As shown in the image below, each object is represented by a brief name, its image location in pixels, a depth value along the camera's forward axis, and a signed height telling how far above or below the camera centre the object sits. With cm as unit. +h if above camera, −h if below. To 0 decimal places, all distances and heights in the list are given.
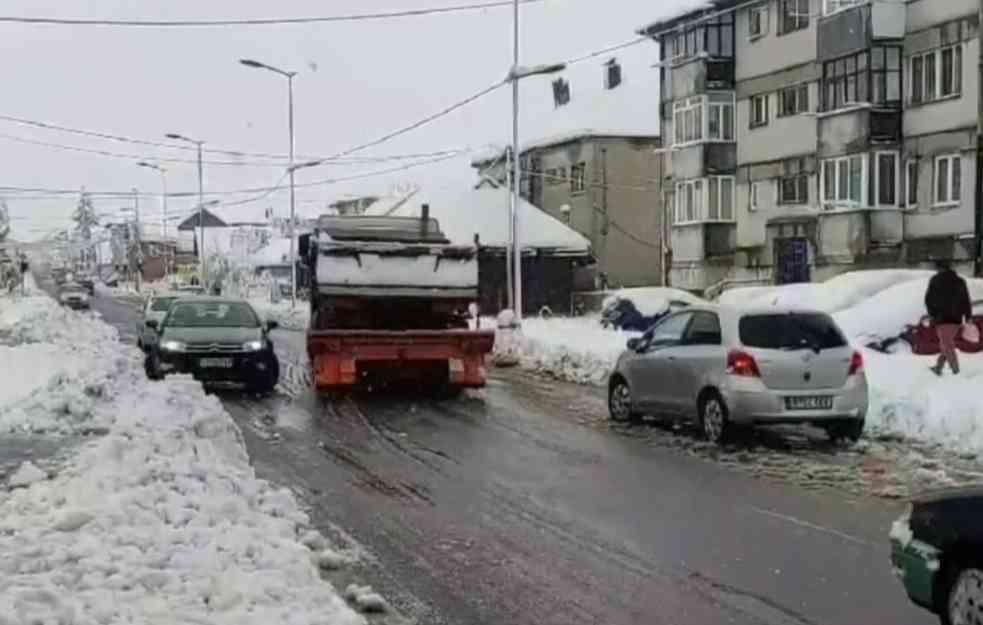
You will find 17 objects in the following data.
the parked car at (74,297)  7700 -101
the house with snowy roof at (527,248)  5472 +113
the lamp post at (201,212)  7231 +414
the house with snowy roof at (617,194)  6175 +372
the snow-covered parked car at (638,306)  3712 -84
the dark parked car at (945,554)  611 -129
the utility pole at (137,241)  11783 +336
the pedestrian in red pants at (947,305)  1909 -43
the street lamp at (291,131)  5488 +553
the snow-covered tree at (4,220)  12384 +591
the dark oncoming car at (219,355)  2112 -118
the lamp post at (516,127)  3366 +381
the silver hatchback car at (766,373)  1456 -106
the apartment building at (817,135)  3722 +426
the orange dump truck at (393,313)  2041 -57
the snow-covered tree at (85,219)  17562 +777
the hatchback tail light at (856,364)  1493 -98
